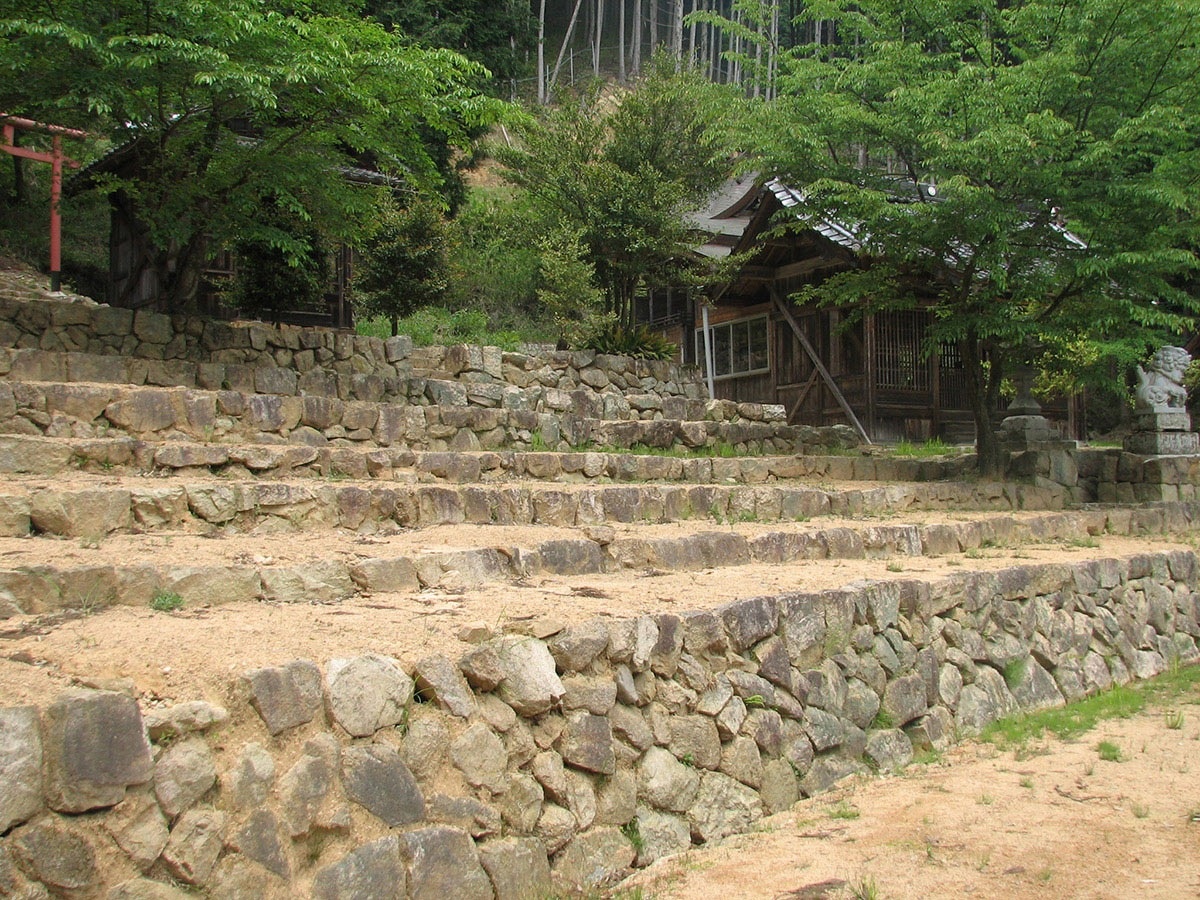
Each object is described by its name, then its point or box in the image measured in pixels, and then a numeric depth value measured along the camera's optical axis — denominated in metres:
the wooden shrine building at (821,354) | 16.52
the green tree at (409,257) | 14.68
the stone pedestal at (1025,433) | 14.41
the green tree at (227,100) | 9.24
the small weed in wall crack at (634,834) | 4.26
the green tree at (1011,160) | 11.11
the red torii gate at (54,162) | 14.53
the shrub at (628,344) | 14.57
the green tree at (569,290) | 14.65
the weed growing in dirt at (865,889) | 3.94
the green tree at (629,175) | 15.76
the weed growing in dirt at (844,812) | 4.92
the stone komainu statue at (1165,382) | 13.69
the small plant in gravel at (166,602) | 4.36
